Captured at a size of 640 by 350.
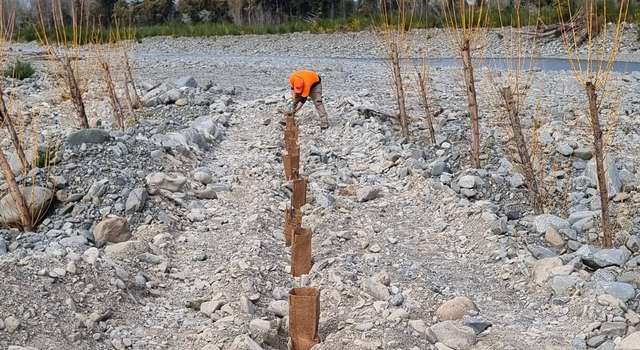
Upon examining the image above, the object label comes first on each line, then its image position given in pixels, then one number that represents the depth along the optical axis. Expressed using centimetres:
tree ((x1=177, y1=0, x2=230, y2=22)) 3931
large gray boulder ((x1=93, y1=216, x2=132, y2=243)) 541
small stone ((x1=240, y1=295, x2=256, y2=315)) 430
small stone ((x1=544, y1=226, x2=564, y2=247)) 517
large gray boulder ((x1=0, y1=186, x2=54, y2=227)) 554
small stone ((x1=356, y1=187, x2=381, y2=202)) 677
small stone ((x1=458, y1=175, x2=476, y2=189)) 655
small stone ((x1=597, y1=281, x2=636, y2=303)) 396
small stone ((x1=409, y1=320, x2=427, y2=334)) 390
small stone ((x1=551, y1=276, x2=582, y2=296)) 431
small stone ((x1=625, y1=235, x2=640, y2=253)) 483
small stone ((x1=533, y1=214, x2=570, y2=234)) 534
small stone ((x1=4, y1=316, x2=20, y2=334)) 389
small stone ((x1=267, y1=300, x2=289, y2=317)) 436
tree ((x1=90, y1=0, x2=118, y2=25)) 3431
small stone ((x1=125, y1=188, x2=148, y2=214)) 588
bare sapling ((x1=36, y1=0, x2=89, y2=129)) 823
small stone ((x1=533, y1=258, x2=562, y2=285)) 459
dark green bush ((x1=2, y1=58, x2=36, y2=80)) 1458
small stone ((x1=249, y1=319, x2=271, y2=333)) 402
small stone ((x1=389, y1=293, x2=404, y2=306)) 425
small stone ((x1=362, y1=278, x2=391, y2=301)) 438
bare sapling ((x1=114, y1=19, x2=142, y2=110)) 1051
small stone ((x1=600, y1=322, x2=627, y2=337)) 364
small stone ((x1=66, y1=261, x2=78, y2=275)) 452
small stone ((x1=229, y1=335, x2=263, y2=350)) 377
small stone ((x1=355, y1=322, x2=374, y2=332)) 397
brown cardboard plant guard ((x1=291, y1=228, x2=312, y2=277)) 476
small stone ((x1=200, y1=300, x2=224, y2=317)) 439
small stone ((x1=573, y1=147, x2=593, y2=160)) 742
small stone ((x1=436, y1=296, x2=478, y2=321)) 407
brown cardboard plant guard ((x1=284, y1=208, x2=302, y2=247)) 523
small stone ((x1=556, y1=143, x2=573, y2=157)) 750
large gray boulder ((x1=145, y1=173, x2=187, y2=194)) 639
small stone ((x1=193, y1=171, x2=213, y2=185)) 706
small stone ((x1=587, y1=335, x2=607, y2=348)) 361
